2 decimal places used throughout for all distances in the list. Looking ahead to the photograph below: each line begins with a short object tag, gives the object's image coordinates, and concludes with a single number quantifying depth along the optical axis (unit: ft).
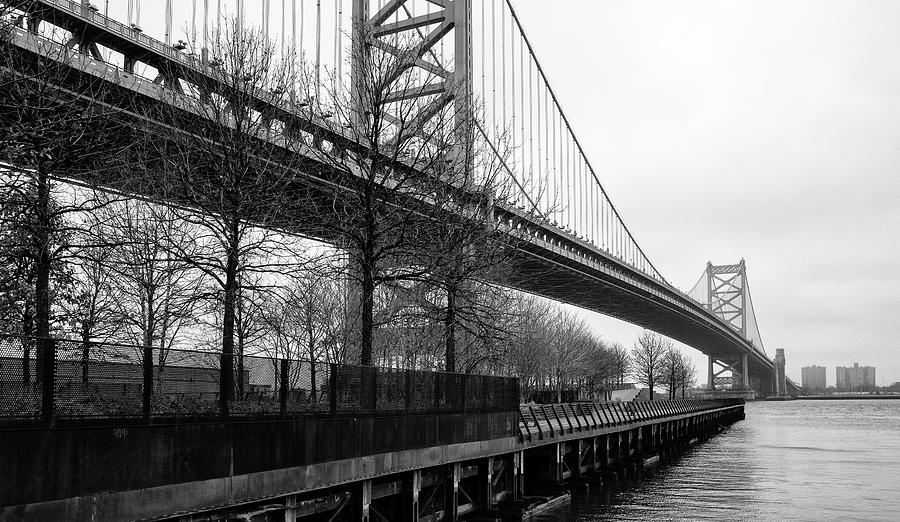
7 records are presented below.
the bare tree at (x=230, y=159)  67.36
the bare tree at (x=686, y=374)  445.58
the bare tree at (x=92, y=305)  60.95
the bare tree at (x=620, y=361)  361.30
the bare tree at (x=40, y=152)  46.85
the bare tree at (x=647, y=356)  362.53
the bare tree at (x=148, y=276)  69.65
